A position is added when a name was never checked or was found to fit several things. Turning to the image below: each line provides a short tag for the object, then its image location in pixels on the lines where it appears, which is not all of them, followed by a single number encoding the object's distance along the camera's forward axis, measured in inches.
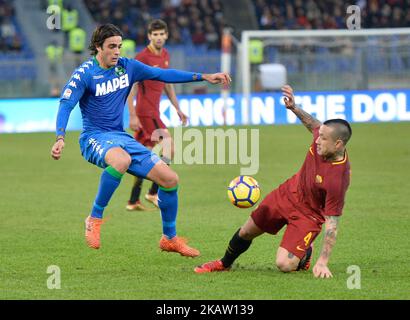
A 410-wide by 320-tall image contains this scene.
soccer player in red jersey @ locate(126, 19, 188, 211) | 987.3
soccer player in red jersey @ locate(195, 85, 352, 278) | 621.6
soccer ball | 718.5
